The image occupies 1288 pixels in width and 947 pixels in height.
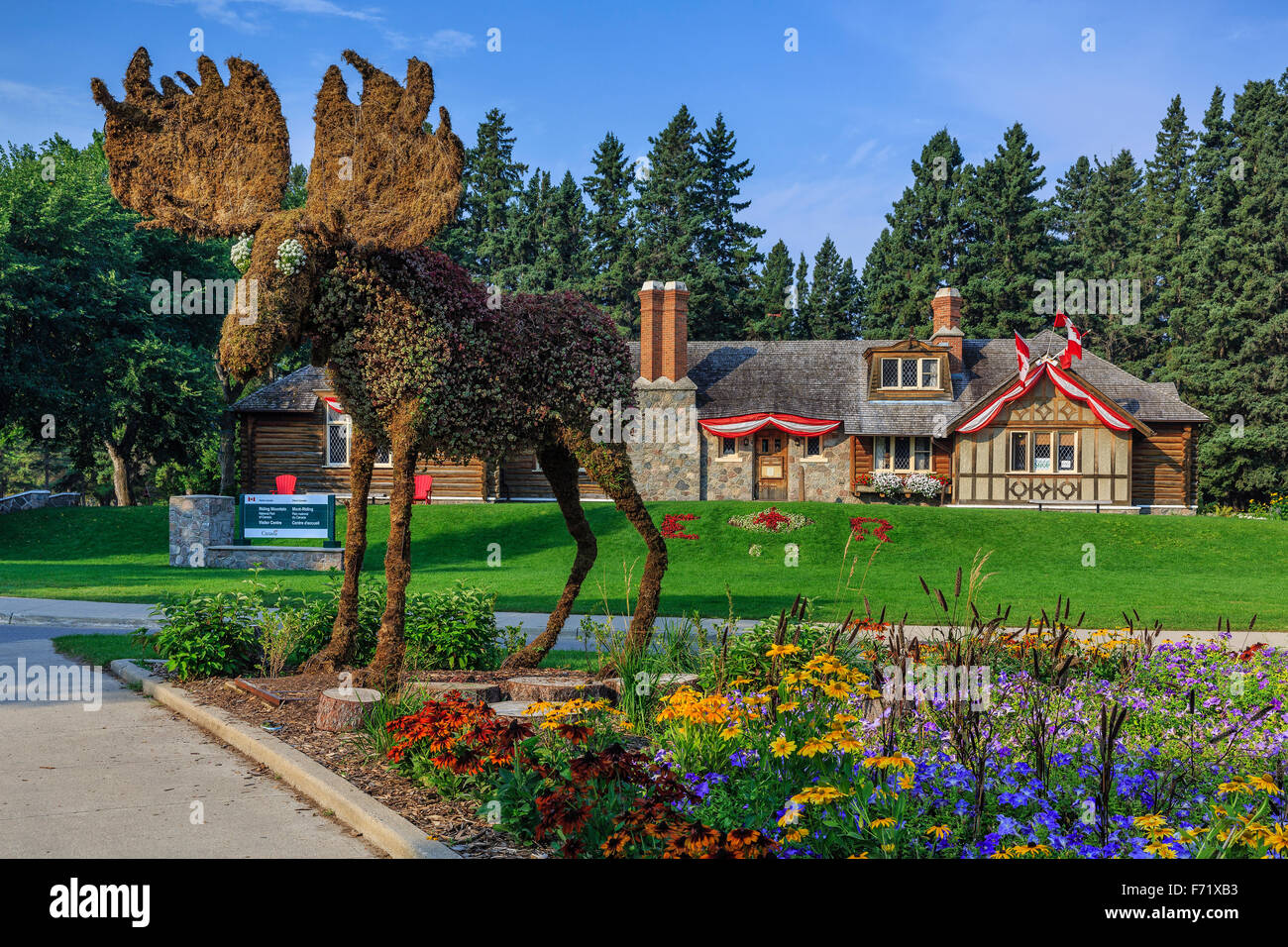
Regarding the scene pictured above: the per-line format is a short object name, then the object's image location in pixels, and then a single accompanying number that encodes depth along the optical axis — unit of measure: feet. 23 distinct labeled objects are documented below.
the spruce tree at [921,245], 164.45
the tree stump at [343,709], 21.94
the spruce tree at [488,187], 178.29
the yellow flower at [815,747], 13.99
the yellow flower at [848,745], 14.16
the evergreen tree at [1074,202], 202.69
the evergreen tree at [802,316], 188.75
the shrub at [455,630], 28.04
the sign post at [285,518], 70.59
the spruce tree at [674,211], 164.04
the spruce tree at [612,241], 163.22
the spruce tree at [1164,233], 162.20
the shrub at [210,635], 28.45
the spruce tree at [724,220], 177.27
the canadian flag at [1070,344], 98.94
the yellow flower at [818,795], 12.58
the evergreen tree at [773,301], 166.30
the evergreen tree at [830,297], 191.52
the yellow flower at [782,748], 14.73
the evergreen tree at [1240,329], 132.26
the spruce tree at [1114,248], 170.91
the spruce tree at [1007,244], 162.71
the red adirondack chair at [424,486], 94.32
